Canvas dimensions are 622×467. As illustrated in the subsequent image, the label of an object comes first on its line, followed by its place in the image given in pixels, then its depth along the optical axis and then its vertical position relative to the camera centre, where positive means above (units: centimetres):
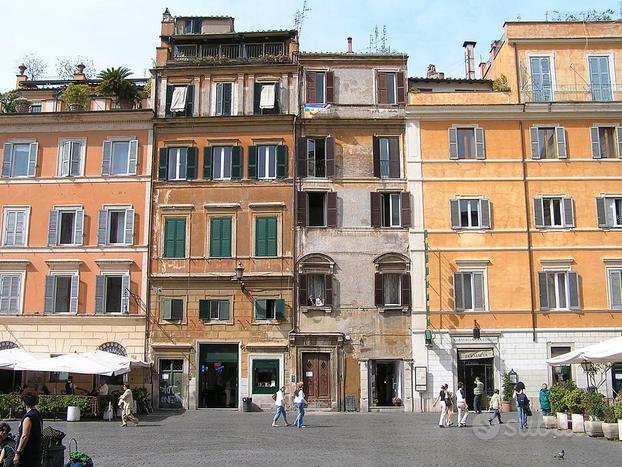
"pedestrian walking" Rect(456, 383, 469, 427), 2619 -97
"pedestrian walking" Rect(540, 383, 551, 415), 2580 -71
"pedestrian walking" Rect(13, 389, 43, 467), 1088 -87
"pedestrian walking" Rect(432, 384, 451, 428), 2553 -86
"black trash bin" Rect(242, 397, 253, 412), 3306 -101
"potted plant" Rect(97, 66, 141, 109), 3831 +1482
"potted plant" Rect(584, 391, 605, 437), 2216 -93
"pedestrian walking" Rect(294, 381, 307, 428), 2584 -87
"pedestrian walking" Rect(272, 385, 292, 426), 2627 -80
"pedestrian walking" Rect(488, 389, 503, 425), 2708 -90
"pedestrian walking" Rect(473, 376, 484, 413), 3118 -56
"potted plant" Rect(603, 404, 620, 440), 2130 -120
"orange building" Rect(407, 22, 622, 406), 3378 +786
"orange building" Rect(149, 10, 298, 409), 3416 +718
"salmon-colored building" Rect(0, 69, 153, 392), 3466 +692
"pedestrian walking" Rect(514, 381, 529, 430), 2530 -80
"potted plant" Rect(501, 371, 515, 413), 3284 -64
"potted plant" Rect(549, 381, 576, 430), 2427 -67
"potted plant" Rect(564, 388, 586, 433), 2314 -77
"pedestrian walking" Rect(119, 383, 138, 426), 2717 -94
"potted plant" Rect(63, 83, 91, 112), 3831 +1449
